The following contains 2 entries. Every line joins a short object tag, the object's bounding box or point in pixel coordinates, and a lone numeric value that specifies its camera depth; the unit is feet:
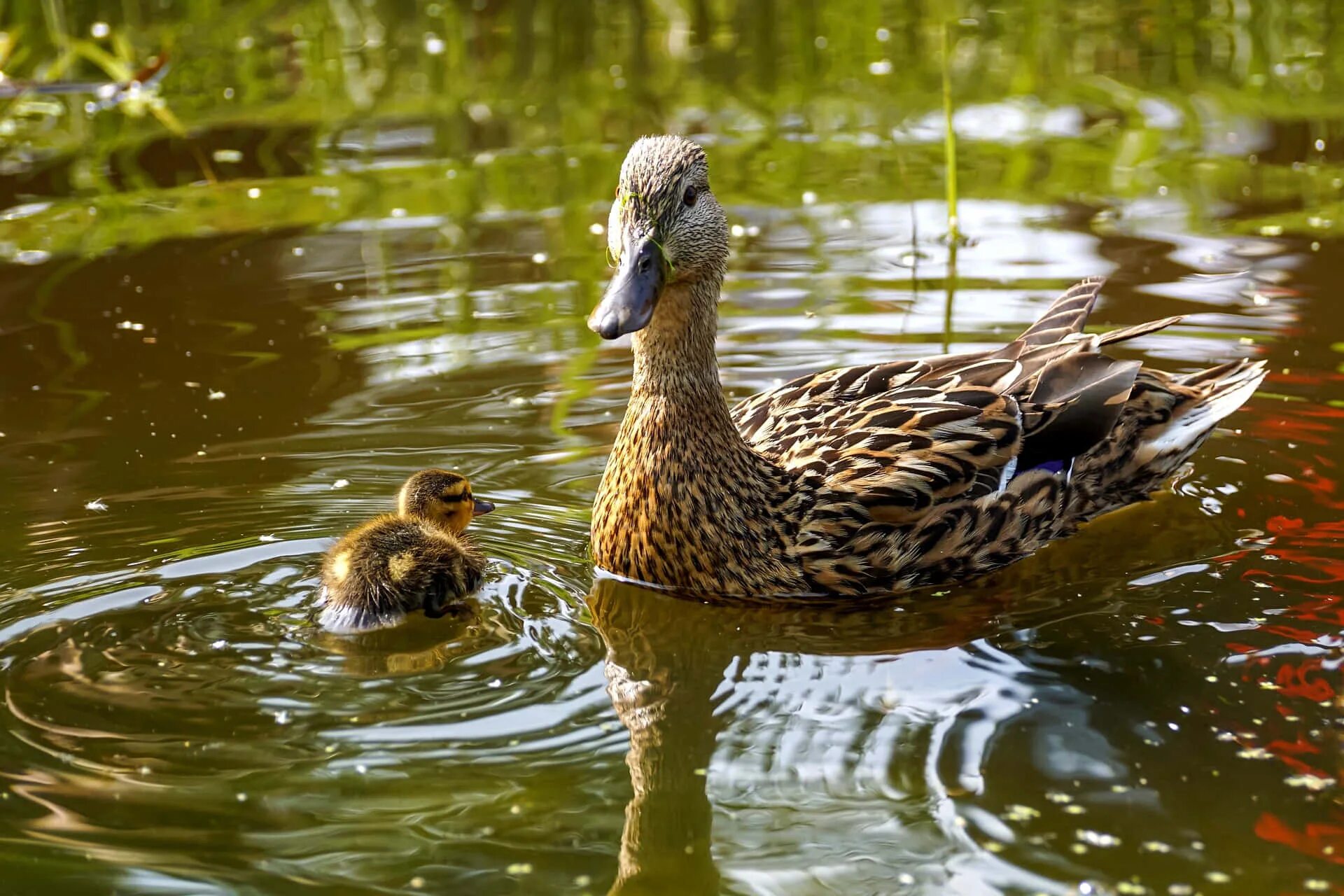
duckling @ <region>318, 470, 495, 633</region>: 32.68
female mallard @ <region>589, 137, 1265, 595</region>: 34.78
